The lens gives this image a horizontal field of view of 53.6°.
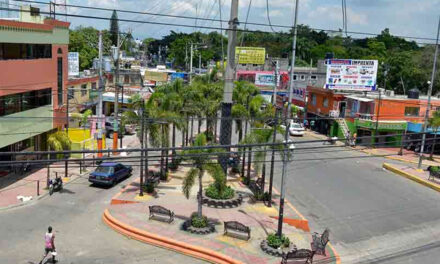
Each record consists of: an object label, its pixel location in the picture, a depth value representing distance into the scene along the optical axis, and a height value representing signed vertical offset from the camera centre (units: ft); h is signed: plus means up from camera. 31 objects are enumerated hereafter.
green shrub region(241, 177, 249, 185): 85.80 -21.76
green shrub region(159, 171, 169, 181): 86.48 -21.68
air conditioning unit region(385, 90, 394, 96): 154.66 -5.40
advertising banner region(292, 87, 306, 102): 186.91 -8.82
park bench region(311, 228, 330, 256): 56.54 -21.86
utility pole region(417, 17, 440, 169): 104.21 -10.70
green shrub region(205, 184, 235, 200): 73.15 -20.91
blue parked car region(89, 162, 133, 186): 83.61 -21.55
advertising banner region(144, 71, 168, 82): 216.74 -5.36
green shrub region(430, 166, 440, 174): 95.96 -19.62
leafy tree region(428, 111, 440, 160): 109.40 -10.05
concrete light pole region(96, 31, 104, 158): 99.06 -8.49
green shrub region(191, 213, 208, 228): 61.31 -21.50
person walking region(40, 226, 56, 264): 51.24 -21.66
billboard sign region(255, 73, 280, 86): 207.82 -3.89
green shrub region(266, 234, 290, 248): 56.39 -21.86
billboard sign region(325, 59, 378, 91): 146.72 +0.65
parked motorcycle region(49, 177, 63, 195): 78.30 -22.49
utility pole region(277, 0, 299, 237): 54.56 -10.53
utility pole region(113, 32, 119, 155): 102.81 -11.44
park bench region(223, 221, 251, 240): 58.95 -21.27
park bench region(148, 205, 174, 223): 63.98 -21.57
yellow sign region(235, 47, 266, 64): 171.53 +5.75
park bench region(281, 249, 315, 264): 51.75 -21.69
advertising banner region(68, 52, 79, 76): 147.95 -1.15
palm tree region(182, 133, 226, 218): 59.36 -14.26
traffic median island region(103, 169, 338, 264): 55.83 -22.87
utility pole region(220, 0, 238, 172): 73.05 -4.47
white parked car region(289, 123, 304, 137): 147.19 -19.21
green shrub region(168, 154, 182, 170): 90.00 -20.45
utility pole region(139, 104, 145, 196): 73.77 -18.41
